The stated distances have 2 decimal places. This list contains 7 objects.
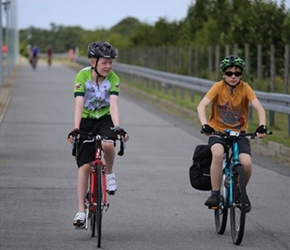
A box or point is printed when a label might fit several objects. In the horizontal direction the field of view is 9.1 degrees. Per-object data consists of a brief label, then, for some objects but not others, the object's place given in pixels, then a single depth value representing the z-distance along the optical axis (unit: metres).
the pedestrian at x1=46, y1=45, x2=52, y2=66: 127.26
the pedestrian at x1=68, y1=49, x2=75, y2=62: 159.48
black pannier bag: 16.78
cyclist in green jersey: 16.04
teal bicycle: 15.72
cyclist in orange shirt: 16.44
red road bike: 15.49
